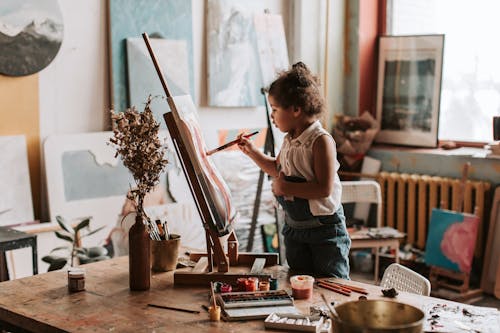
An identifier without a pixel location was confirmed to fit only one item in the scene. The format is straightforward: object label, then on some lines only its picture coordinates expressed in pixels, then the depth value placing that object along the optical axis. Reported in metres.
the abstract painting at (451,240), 4.85
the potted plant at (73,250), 3.66
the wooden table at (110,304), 2.17
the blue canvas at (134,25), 4.26
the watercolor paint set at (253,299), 2.30
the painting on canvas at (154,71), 4.31
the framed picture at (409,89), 5.52
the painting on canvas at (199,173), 2.57
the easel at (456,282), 4.86
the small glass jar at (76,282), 2.52
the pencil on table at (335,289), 2.44
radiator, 5.02
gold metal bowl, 1.82
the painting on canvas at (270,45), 5.18
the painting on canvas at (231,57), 4.88
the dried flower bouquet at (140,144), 2.47
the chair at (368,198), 4.82
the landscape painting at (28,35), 3.70
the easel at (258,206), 4.91
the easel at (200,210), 2.57
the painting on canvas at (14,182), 3.74
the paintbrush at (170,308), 2.29
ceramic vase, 2.53
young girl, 2.74
